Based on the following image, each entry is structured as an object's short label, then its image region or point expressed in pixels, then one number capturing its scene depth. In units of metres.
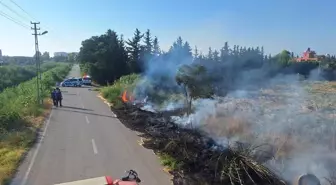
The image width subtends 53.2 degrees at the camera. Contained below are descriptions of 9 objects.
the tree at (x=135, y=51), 51.72
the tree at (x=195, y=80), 17.78
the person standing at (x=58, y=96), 26.78
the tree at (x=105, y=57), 50.84
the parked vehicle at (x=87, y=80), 53.74
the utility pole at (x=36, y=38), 26.47
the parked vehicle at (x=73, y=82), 50.61
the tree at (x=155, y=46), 58.26
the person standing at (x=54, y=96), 27.03
